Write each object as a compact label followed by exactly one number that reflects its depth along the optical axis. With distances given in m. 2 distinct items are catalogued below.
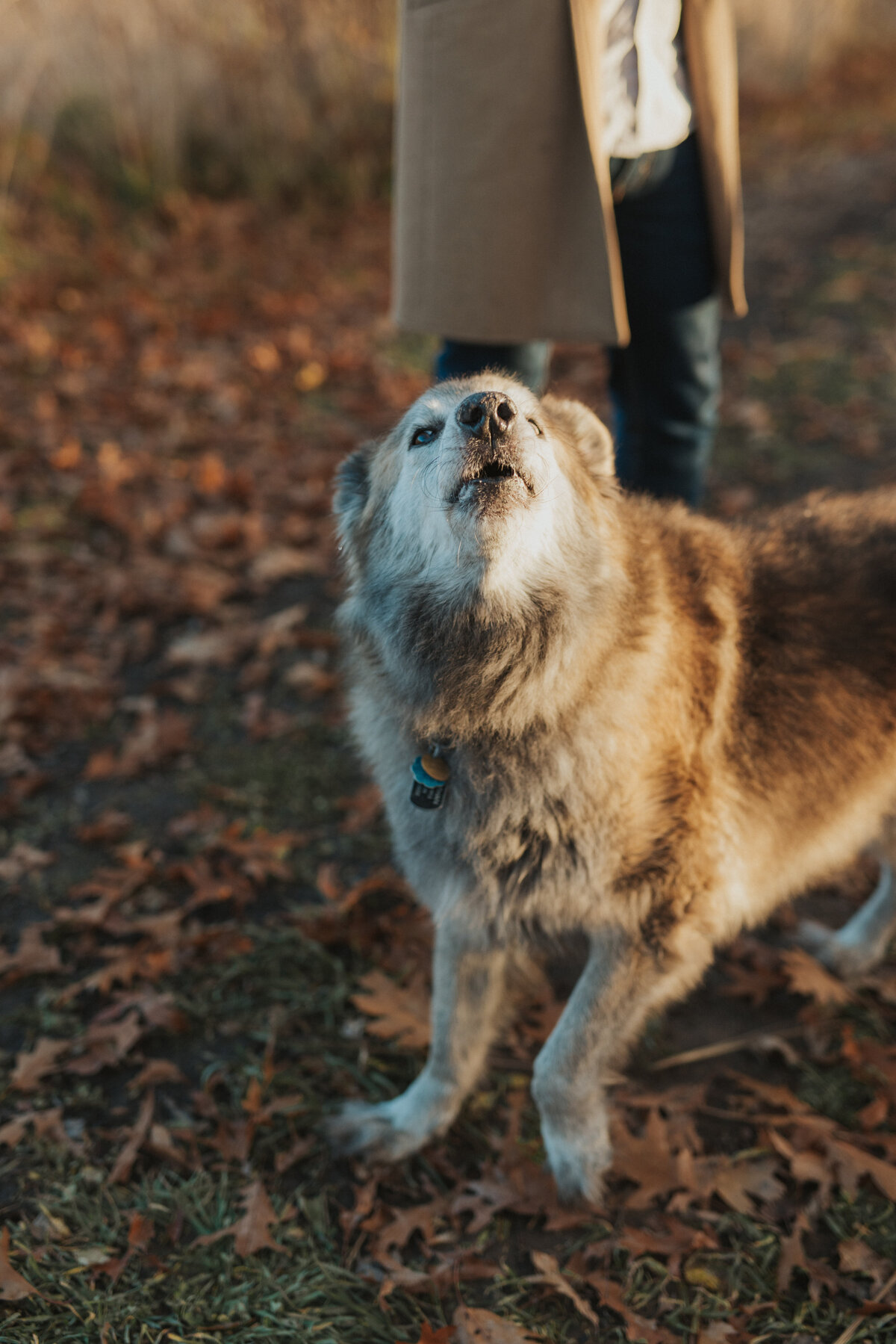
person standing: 2.42
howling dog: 1.93
